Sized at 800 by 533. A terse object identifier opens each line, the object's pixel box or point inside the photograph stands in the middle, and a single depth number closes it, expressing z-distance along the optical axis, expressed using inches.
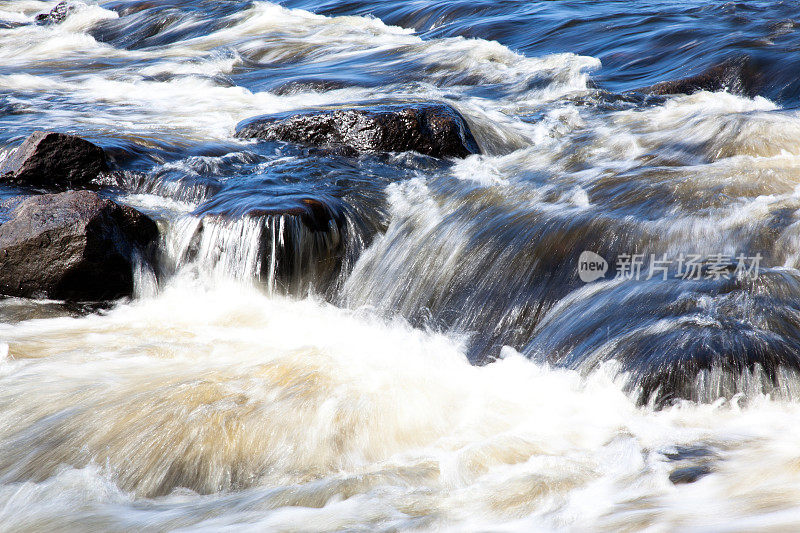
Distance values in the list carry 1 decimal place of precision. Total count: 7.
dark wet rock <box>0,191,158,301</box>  416.8
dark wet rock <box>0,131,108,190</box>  512.4
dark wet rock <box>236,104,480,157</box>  562.9
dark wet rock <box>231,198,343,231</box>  436.5
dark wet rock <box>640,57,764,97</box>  690.8
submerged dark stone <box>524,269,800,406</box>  272.1
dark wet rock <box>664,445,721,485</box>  232.1
